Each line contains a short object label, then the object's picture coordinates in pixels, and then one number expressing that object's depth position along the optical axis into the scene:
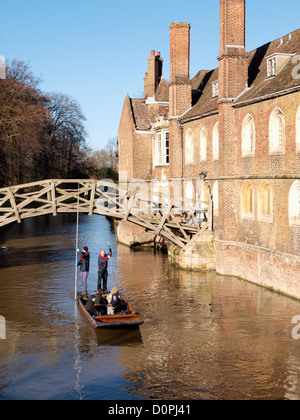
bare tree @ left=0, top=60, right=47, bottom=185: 41.41
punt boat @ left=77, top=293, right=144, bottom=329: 14.18
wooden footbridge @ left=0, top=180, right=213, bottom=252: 22.77
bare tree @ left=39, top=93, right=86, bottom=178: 60.56
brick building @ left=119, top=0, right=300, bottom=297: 18.95
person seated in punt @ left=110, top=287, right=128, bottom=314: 15.12
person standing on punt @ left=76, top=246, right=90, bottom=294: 19.42
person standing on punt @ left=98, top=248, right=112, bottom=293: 19.44
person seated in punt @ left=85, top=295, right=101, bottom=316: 15.48
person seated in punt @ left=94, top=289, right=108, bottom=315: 16.00
